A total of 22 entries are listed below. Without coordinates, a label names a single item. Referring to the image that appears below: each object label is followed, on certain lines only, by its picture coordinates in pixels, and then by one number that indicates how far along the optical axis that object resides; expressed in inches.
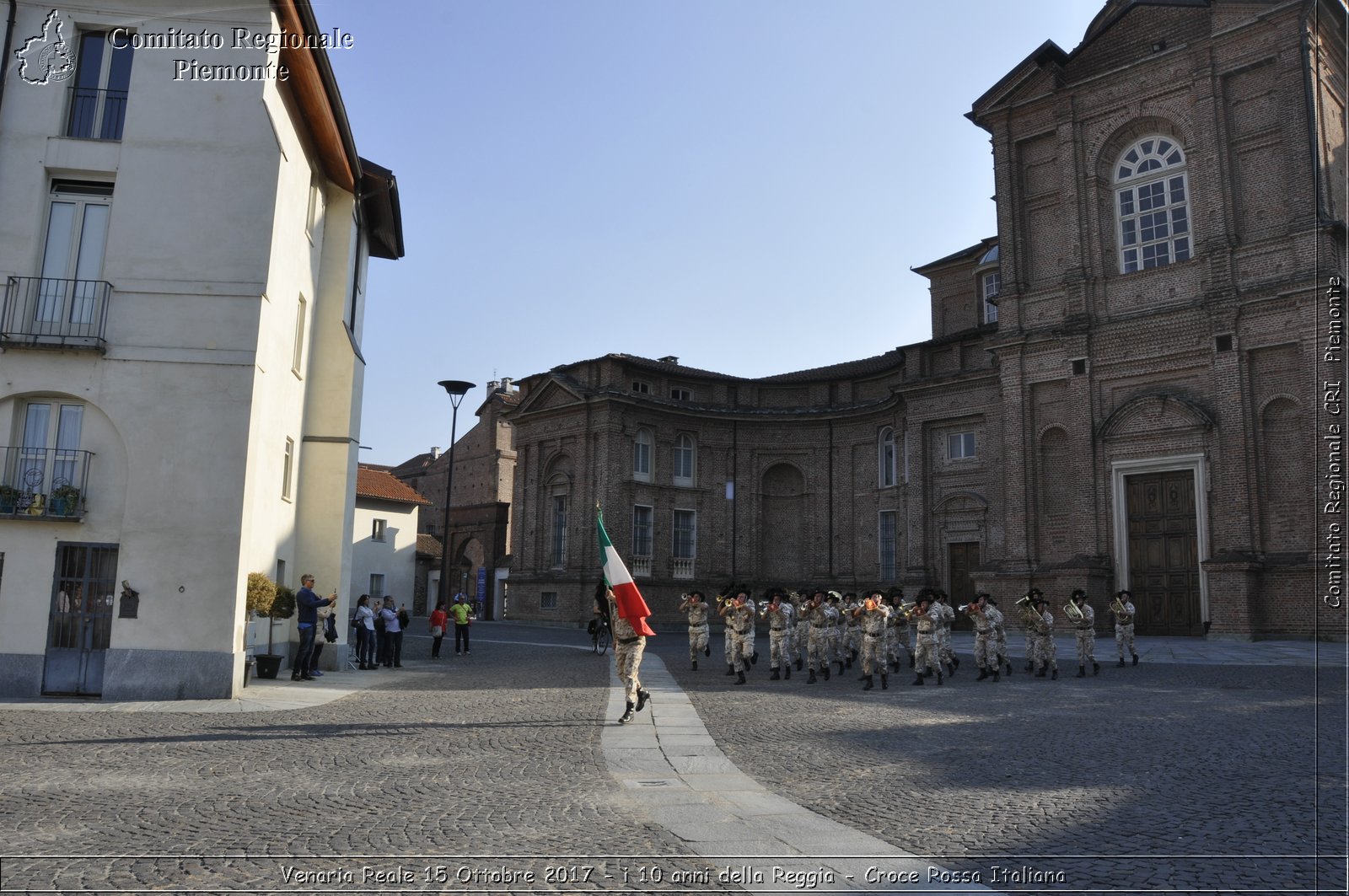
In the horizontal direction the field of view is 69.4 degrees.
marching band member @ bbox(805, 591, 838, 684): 753.0
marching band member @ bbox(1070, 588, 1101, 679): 742.5
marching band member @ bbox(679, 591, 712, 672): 770.2
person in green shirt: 976.9
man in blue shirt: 655.8
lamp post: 1064.8
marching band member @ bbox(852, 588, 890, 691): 670.5
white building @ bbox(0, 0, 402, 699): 544.7
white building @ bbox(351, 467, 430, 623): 1973.4
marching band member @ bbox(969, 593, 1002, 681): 729.6
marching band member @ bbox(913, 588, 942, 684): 700.0
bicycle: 1008.9
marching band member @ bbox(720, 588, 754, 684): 709.9
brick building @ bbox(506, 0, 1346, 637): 995.9
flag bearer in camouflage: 478.0
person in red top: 950.4
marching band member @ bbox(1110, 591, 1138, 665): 784.3
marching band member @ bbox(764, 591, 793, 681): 751.1
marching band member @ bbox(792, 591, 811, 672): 797.2
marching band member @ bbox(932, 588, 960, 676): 738.8
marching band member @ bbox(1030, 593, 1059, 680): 738.2
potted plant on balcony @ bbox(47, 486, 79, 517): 540.7
